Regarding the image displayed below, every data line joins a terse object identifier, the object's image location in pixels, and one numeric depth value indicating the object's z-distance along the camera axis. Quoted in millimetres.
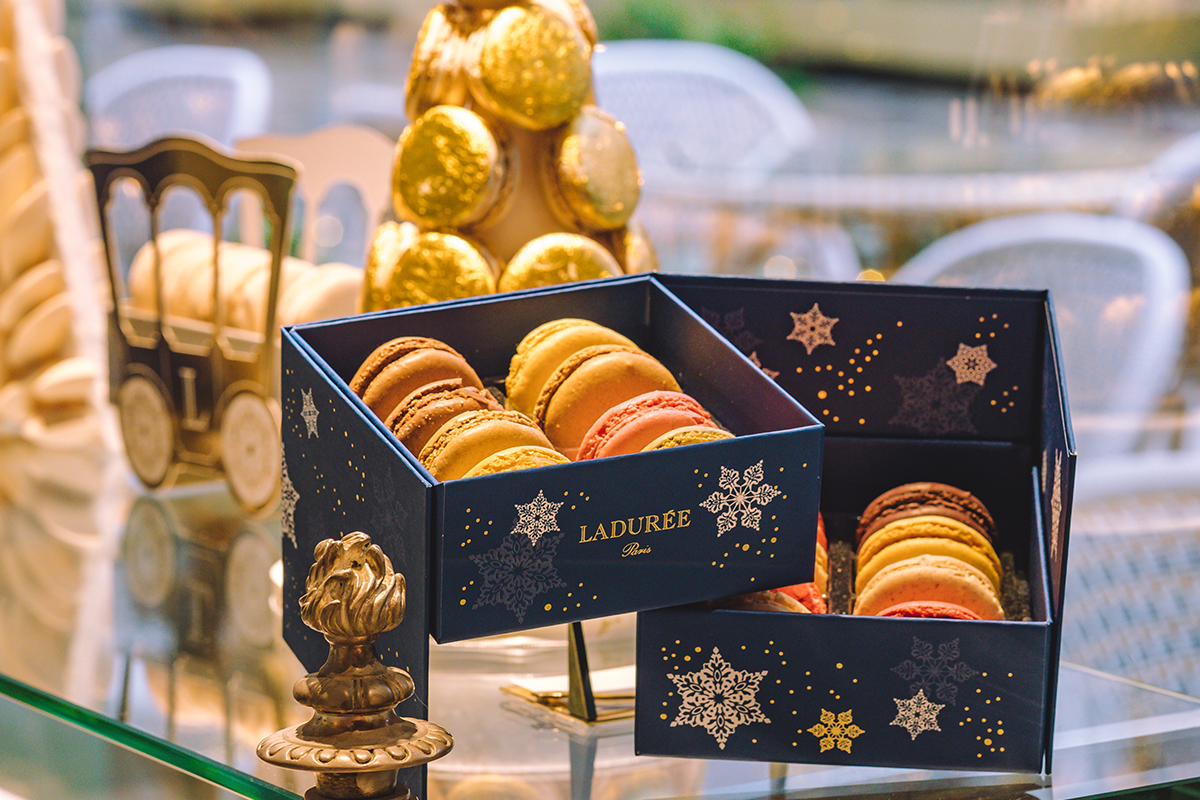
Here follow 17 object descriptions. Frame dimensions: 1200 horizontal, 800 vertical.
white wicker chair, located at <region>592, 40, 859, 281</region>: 2816
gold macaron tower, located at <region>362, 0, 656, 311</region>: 980
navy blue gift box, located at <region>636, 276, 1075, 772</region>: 840
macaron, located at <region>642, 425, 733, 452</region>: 850
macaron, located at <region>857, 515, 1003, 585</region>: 912
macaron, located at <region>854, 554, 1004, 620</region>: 880
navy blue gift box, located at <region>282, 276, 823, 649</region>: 814
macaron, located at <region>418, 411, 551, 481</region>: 852
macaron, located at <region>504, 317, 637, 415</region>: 918
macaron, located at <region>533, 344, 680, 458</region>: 899
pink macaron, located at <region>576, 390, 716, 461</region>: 867
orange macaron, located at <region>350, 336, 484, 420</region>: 888
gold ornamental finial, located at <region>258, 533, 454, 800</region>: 789
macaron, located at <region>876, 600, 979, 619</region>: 860
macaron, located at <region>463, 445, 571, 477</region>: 838
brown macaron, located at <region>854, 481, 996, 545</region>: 938
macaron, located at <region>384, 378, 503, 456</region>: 872
